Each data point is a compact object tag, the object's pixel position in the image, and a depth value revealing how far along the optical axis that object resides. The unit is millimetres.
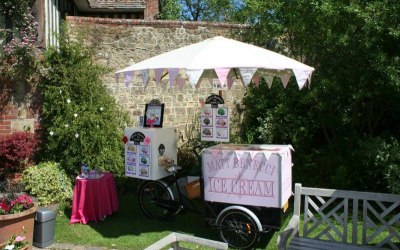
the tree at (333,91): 6664
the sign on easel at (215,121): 6008
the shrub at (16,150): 7402
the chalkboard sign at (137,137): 6305
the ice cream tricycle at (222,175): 5301
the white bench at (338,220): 4492
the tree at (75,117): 7629
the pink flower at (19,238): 4809
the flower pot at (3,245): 4881
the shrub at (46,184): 7301
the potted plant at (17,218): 5184
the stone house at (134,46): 7938
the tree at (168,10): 24391
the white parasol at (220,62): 5203
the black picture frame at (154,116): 6500
